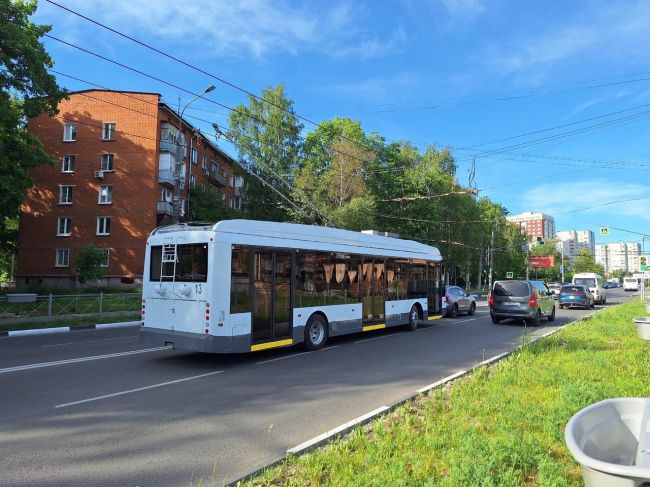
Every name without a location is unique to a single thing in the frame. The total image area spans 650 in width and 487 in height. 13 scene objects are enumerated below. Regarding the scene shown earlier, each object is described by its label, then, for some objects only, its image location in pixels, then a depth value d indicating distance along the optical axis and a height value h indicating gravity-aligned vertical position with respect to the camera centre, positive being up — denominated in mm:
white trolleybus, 9328 -223
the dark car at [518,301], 18281 -836
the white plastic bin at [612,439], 1975 -772
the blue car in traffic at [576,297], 29172 -970
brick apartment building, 36188 +6809
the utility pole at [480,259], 65219 +2818
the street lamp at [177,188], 21688 +4001
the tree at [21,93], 20969 +8656
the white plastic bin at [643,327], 7043 -676
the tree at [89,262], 24672 +575
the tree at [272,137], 43844 +12854
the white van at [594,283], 35375 -142
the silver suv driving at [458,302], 22828 -1118
